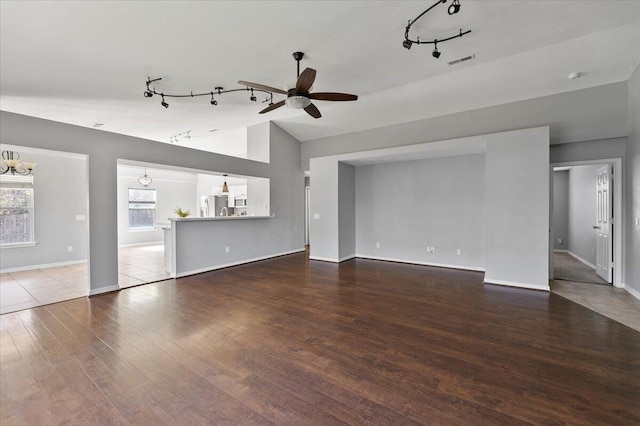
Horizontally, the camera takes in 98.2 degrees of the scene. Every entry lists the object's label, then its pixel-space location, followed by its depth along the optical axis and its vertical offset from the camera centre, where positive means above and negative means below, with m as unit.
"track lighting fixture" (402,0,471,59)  2.75 +2.11
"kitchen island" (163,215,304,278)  5.24 -0.66
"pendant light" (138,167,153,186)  8.82 +1.03
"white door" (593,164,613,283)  4.84 -0.30
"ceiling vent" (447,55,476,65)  3.95 +2.18
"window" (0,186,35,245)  5.65 -0.03
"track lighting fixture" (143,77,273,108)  4.52 +2.06
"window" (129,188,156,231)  9.99 +0.13
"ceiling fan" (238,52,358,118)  3.19 +1.50
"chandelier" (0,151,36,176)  5.09 +0.92
